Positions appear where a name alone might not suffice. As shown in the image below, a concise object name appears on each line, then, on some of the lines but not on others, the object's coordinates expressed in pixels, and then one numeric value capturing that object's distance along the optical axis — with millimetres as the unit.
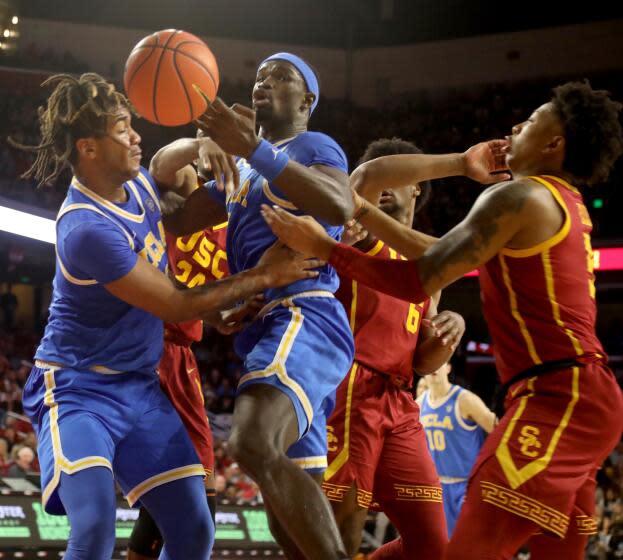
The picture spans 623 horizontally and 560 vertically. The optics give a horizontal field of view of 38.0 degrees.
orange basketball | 3416
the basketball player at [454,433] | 7582
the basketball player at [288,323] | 3049
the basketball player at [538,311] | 3020
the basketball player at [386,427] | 4238
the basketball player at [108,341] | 3354
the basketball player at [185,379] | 4266
